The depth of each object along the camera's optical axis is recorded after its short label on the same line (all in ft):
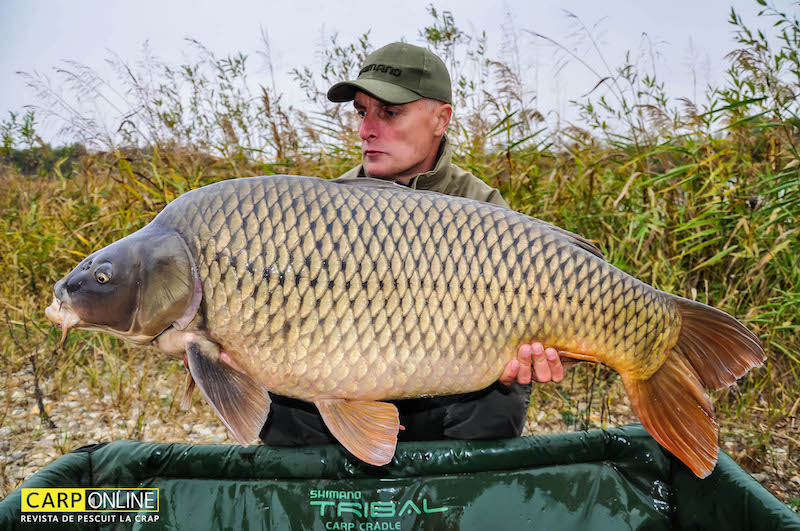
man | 5.44
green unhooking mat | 4.76
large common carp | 4.00
